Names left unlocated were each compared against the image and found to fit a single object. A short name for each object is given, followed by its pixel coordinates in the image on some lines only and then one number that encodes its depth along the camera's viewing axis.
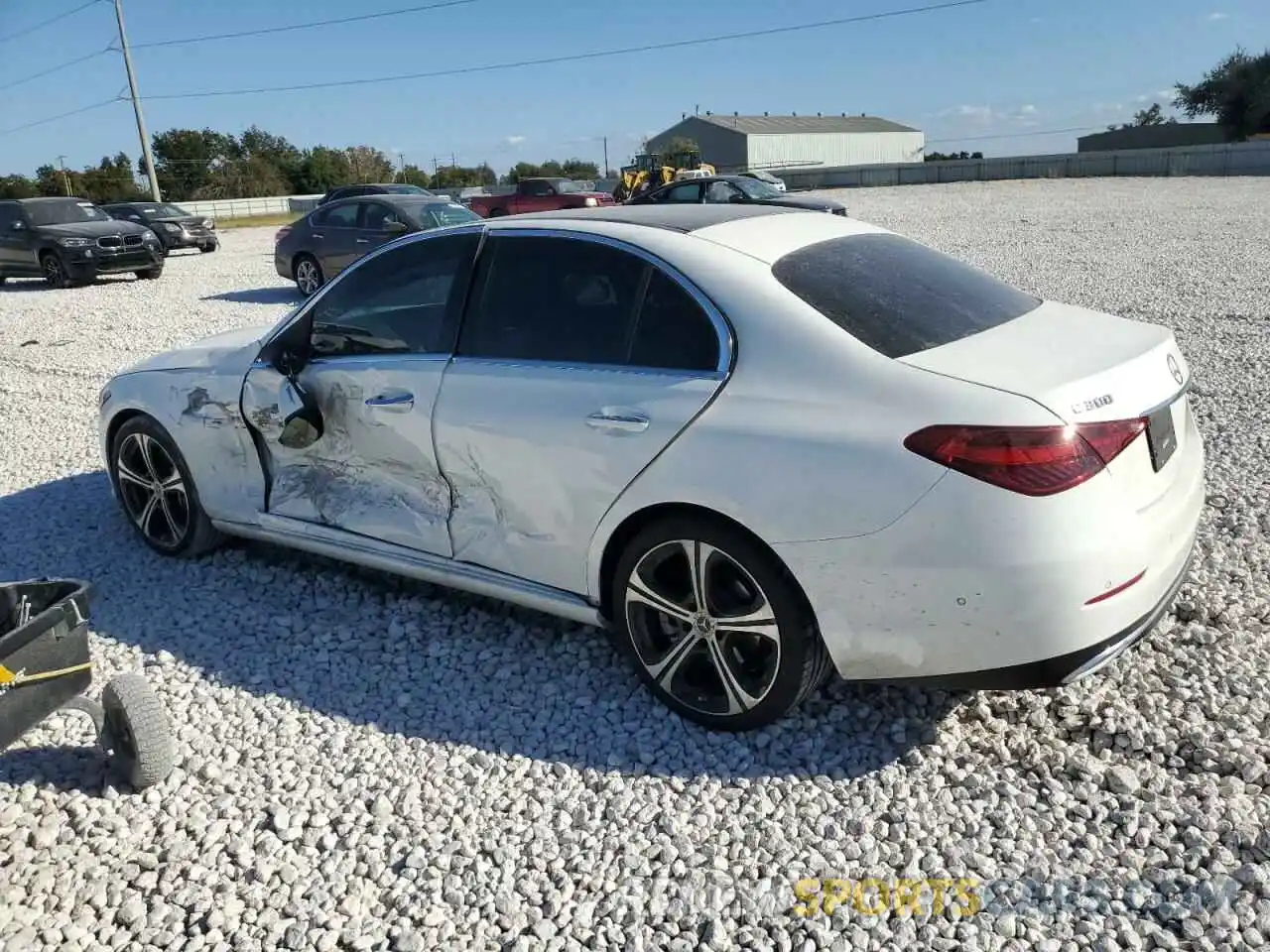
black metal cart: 2.88
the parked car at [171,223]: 24.02
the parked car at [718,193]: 21.52
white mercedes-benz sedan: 2.75
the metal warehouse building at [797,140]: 81.94
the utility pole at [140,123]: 41.72
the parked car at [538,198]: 27.16
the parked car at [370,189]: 25.69
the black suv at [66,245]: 17.86
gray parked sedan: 14.01
